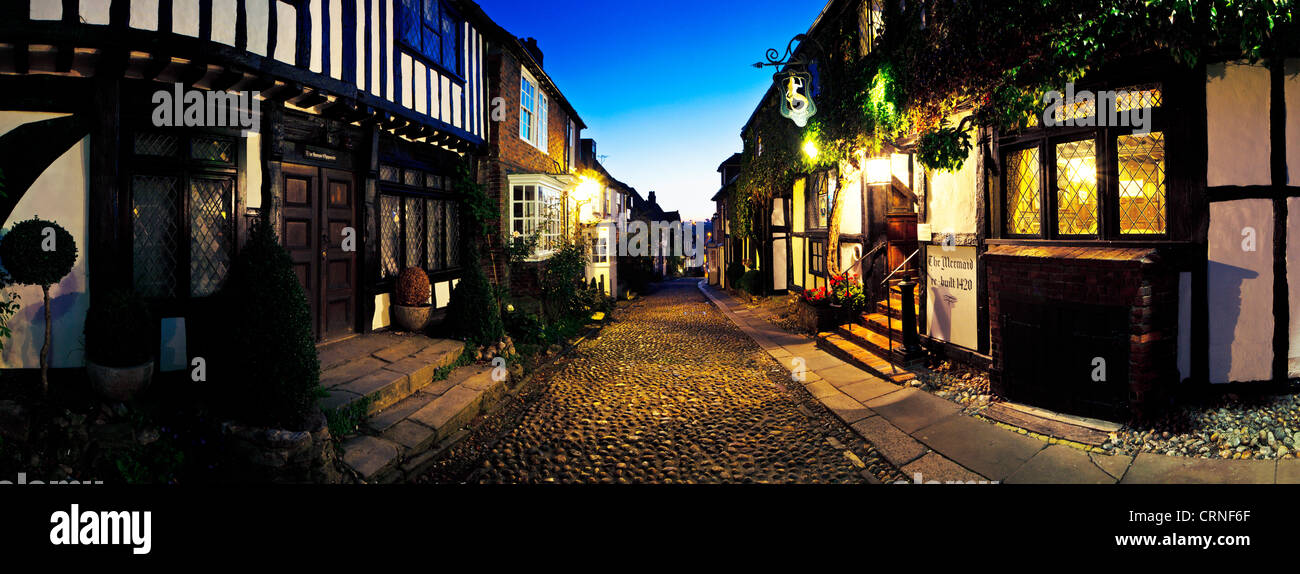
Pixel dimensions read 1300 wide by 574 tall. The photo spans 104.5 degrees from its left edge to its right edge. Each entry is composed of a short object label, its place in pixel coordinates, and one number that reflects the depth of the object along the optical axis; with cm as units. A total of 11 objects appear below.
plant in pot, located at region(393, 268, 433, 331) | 805
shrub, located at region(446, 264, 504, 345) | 794
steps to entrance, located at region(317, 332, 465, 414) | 541
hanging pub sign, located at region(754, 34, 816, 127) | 827
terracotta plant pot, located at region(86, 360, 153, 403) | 450
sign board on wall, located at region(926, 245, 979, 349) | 684
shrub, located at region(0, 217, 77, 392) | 416
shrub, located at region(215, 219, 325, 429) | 412
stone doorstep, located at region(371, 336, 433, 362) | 671
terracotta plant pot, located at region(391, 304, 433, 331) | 805
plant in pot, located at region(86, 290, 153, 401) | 452
